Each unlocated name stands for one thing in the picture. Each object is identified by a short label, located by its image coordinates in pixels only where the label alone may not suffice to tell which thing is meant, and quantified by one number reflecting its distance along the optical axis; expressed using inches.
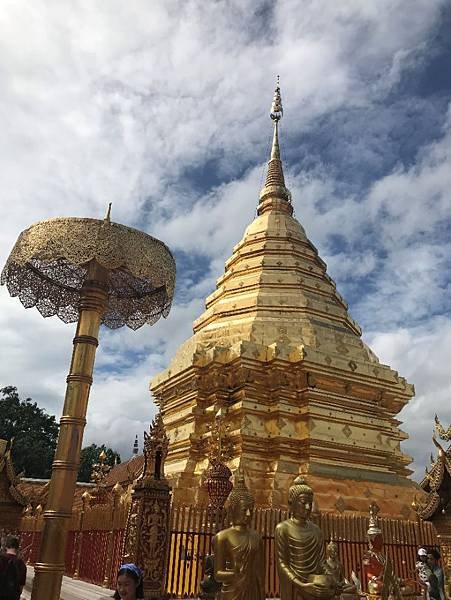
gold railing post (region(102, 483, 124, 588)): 400.4
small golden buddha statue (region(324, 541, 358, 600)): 209.9
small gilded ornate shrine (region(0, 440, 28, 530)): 518.3
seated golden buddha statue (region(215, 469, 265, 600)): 210.8
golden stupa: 593.0
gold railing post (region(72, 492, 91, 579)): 486.9
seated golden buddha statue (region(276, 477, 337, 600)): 202.4
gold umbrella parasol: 238.8
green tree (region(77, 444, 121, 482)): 1860.6
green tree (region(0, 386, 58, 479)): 1622.8
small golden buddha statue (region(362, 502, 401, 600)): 276.5
